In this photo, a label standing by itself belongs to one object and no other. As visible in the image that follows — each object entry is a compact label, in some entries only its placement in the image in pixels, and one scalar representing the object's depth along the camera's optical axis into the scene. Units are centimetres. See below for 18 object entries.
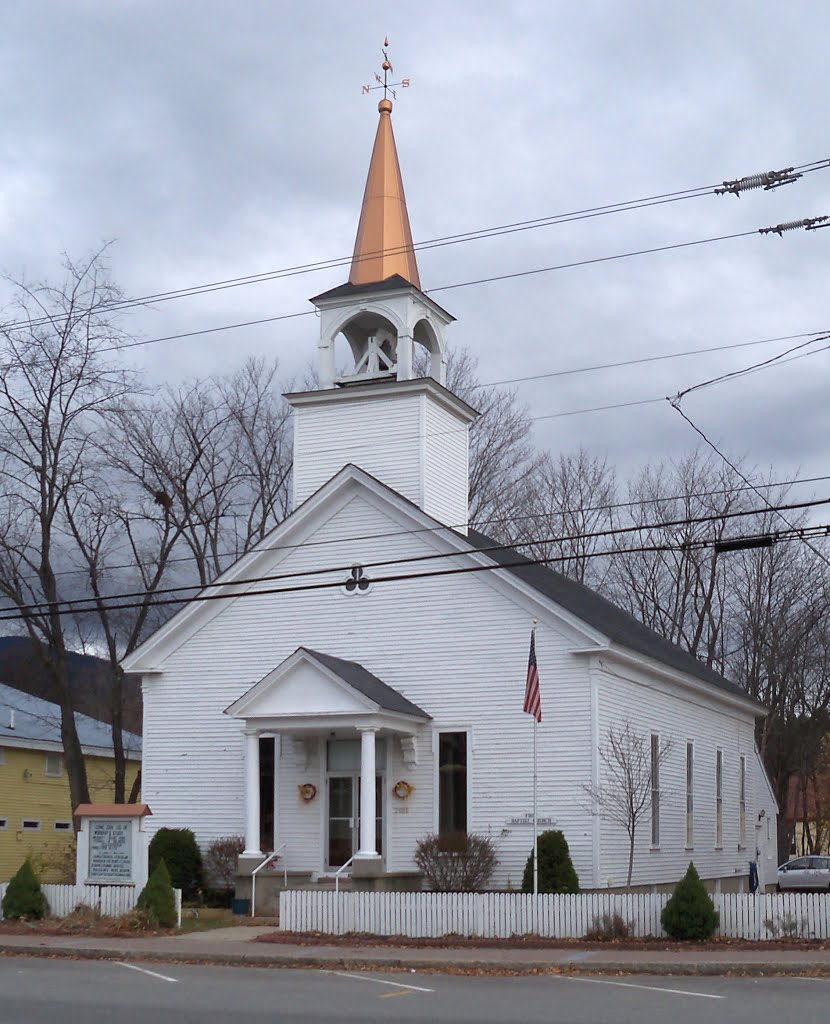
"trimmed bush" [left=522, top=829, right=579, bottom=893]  2479
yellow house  4434
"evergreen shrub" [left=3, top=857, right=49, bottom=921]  2486
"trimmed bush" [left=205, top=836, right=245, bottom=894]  2827
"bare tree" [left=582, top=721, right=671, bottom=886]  2594
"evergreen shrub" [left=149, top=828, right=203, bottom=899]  2833
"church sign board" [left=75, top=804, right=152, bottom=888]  2483
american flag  2353
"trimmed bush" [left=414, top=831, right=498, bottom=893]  2609
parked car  4741
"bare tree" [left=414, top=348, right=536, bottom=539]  4753
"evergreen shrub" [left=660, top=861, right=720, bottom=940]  2106
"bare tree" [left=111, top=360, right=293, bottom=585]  4366
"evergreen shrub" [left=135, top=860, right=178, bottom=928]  2362
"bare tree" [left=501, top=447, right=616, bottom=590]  4931
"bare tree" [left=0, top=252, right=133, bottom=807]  3612
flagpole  2341
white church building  2658
